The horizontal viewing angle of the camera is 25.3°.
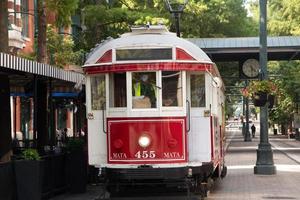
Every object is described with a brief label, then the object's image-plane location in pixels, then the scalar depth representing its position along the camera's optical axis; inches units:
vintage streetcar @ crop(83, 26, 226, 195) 479.5
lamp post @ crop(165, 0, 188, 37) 902.2
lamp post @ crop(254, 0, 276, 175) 844.6
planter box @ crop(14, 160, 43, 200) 486.6
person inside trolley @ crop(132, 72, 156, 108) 489.7
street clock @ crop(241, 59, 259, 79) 1187.3
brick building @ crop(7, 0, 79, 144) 1197.1
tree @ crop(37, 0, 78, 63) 585.9
